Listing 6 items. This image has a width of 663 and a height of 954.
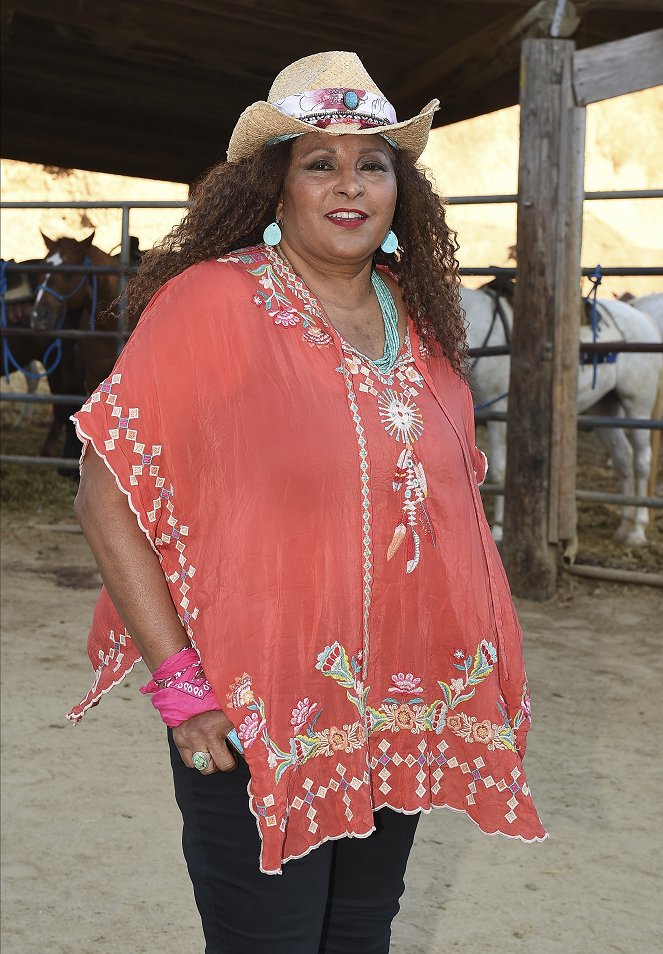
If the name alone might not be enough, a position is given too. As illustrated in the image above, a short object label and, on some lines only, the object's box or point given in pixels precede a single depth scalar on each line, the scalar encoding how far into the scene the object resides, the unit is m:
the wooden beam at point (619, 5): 4.85
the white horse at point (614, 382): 6.03
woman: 1.32
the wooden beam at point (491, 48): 4.87
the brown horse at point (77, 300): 6.81
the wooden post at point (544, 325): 4.75
